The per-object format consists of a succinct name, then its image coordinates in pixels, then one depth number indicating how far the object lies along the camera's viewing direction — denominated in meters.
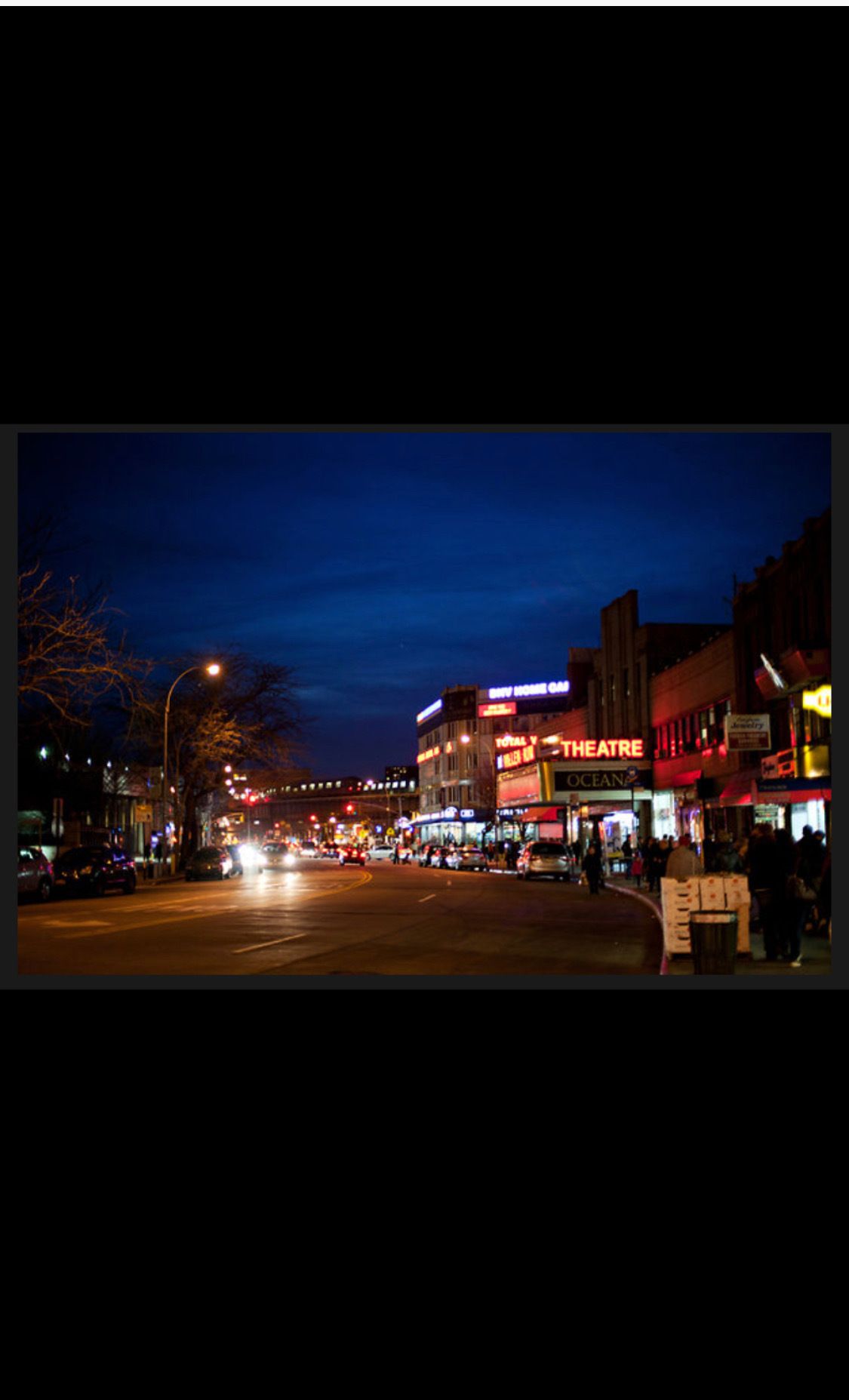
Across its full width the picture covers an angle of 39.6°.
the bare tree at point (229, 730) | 63.50
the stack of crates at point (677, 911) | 16.53
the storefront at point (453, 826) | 117.74
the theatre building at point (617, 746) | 51.88
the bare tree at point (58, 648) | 20.67
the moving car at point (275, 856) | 85.62
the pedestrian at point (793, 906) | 15.34
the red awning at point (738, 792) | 32.09
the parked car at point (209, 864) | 52.53
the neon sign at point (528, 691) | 131.00
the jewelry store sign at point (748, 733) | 30.16
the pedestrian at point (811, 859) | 18.06
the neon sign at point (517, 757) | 69.68
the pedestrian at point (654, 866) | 34.44
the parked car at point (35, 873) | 33.78
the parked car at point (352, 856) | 78.88
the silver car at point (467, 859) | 67.69
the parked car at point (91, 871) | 38.22
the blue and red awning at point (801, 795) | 24.50
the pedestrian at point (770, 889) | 15.81
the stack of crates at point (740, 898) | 17.31
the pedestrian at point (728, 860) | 21.34
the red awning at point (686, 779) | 43.96
